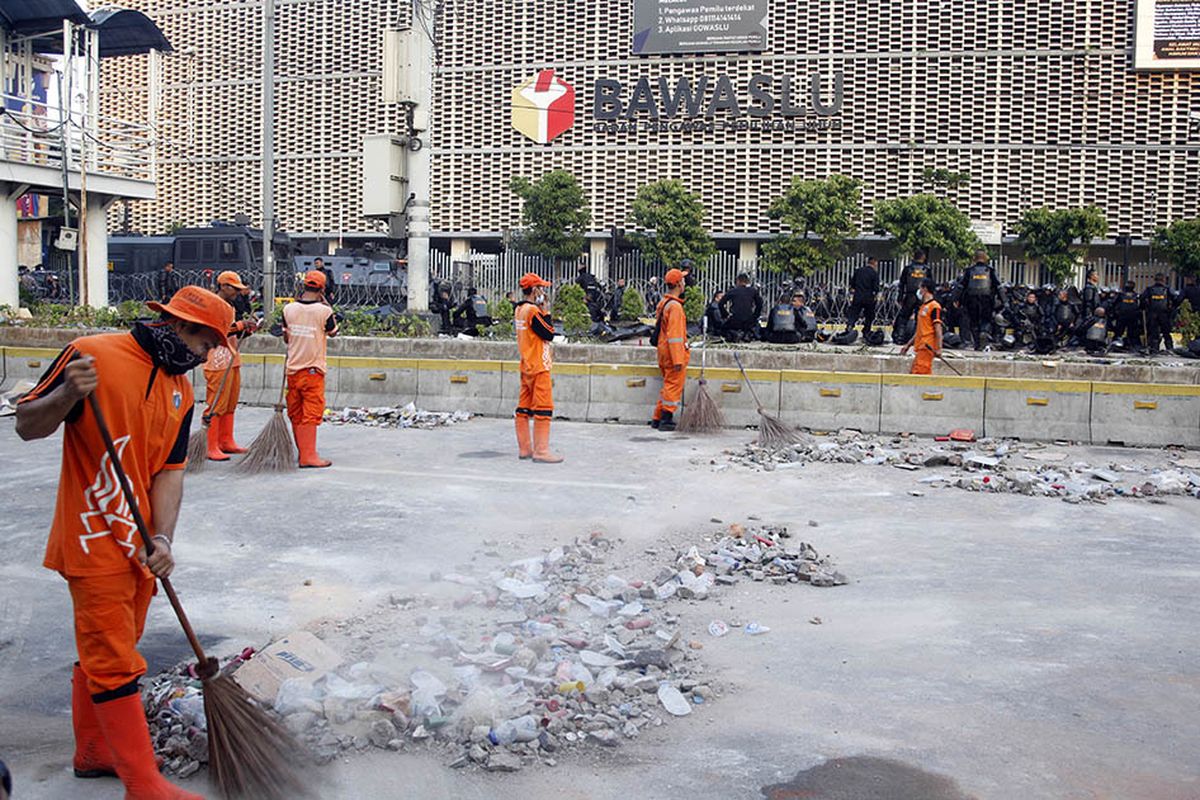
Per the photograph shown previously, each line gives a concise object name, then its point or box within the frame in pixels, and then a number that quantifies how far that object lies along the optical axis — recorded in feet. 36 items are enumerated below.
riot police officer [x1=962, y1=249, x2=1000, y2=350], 66.28
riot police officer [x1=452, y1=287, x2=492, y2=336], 75.87
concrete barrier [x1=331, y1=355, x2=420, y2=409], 51.60
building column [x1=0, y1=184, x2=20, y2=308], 86.07
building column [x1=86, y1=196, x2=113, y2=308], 93.97
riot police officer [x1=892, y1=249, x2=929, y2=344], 68.08
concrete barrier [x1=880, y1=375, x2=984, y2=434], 45.80
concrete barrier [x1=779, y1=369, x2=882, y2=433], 46.75
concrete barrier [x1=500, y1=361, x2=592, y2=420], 49.73
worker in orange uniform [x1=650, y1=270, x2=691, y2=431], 45.21
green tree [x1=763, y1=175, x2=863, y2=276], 109.70
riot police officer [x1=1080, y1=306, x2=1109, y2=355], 74.43
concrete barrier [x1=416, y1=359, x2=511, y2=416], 50.52
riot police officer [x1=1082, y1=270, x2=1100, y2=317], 79.10
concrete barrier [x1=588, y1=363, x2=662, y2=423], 49.21
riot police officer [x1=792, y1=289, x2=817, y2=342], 70.95
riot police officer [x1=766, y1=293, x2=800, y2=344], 69.67
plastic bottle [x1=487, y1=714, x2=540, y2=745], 15.69
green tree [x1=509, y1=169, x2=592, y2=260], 118.21
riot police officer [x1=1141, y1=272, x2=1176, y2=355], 74.28
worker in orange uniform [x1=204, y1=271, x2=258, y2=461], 36.70
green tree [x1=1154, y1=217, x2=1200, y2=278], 106.32
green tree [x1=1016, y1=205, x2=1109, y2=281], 108.37
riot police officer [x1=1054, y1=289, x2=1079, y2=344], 78.18
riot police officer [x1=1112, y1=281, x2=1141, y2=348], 75.41
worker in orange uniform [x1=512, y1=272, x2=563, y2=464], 37.29
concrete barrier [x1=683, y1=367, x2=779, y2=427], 47.50
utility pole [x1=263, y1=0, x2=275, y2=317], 85.76
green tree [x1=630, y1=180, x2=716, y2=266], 115.65
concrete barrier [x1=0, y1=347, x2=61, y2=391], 56.13
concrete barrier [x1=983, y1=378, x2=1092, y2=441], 45.16
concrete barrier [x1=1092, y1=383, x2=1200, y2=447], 44.68
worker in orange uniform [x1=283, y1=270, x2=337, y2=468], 35.88
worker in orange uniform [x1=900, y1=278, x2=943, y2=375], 52.75
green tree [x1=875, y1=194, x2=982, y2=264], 106.42
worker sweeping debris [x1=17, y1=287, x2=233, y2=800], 13.24
